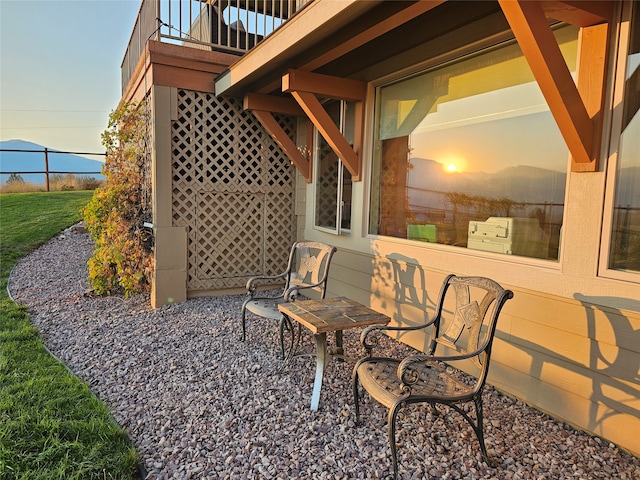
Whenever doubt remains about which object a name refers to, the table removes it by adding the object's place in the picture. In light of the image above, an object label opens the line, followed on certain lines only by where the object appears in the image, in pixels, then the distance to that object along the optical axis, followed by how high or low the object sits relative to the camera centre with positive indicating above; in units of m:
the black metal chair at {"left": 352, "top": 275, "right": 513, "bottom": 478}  1.84 -0.89
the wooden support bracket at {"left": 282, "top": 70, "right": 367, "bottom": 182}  3.57 +0.98
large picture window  2.62 +0.38
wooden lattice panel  4.66 +0.07
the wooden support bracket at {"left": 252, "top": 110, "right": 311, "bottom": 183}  4.81 +0.74
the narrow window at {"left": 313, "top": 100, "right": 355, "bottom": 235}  4.31 +0.24
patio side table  2.42 -0.77
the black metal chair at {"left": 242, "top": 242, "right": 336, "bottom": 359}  3.27 -0.73
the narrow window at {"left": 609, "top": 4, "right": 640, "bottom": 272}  2.04 +0.16
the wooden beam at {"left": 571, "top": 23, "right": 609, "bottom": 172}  2.11 +0.73
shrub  4.81 -0.22
